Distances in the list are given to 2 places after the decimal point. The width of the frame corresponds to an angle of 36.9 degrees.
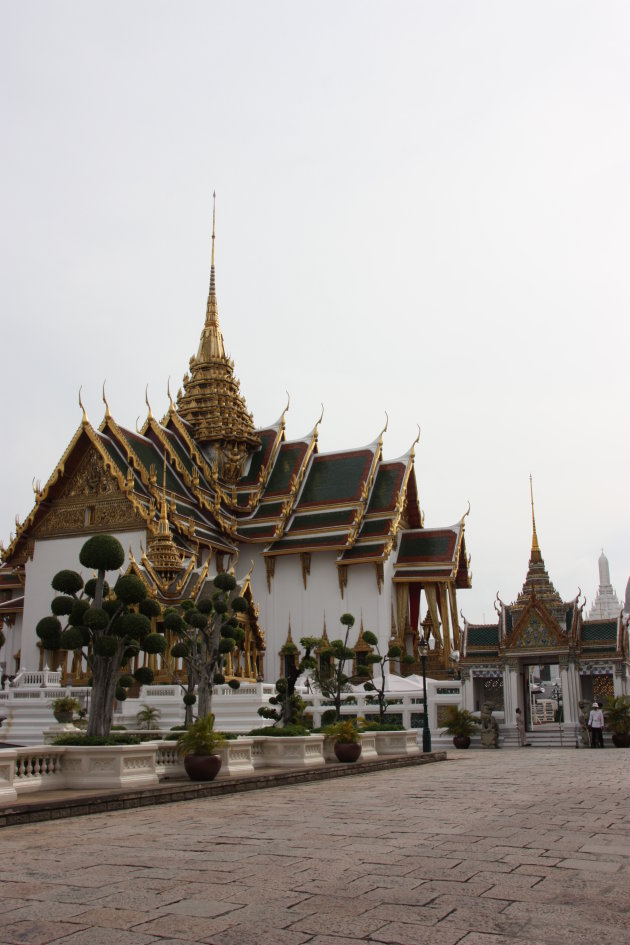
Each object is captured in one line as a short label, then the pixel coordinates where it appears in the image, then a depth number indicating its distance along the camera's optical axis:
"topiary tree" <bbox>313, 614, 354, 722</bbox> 17.47
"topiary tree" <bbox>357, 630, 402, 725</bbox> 18.09
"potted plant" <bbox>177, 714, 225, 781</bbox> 10.59
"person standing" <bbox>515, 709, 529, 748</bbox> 21.64
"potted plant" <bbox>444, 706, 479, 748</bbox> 21.39
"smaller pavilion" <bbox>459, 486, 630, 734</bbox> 22.48
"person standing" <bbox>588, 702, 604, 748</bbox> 20.02
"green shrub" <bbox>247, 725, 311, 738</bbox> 13.48
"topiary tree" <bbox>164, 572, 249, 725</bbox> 13.96
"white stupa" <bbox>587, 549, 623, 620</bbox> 77.12
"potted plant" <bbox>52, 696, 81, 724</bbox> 17.88
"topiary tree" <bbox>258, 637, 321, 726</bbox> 16.08
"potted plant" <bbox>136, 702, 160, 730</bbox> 18.78
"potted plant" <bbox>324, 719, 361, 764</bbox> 13.98
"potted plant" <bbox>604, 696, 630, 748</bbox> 20.50
